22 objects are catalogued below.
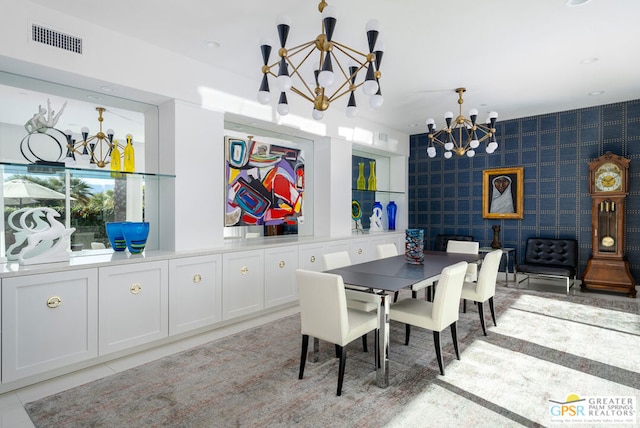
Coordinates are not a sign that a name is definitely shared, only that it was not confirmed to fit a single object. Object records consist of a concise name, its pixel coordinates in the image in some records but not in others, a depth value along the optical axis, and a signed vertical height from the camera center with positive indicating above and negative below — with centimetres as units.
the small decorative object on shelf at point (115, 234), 355 -23
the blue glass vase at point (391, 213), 742 -3
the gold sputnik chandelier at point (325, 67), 231 +102
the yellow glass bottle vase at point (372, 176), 699 +71
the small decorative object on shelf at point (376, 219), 698 -15
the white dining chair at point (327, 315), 247 -76
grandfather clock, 525 -22
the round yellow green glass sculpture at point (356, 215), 672 -6
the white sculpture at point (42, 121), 304 +79
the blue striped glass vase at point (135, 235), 348 -24
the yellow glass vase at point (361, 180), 675 +62
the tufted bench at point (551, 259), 546 -78
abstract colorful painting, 472 +42
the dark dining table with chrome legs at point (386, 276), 261 -55
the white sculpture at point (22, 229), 298 -15
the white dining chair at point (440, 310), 276 -83
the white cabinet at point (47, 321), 258 -86
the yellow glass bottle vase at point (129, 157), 372 +58
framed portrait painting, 640 +36
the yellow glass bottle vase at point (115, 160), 355 +52
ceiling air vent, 279 +141
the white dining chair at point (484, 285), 366 -78
